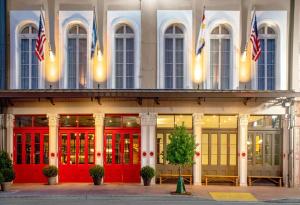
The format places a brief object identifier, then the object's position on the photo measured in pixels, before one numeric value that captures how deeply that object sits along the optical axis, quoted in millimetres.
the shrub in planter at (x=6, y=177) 21859
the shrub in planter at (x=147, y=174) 23547
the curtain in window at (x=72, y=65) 25016
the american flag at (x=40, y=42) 22912
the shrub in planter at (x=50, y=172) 23672
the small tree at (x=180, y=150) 21109
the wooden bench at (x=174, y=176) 24531
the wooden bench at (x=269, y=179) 24453
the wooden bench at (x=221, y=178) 24406
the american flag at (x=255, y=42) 22562
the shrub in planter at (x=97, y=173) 23531
